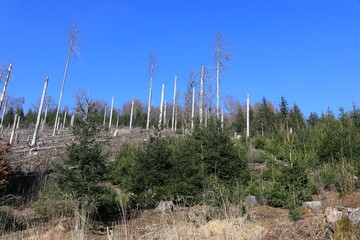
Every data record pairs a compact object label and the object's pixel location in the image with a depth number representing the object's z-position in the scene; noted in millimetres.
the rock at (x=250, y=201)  9120
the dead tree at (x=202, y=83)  25266
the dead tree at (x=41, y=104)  22981
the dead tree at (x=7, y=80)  22297
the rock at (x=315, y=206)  7369
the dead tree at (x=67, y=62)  28812
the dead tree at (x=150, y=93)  35969
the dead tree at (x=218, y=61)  24906
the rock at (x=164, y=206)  8914
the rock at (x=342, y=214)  4352
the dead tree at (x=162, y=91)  34194
